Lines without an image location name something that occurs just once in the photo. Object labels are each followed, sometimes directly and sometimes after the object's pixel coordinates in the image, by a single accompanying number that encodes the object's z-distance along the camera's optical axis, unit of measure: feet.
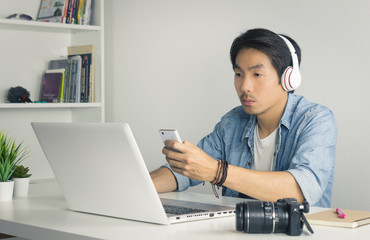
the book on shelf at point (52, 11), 11.35
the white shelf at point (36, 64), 11.30
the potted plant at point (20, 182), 6.89
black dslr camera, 4.60
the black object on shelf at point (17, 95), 10.94
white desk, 4.65
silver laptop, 4.94
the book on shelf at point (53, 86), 11.48
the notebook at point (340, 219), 4.93
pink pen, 5.15
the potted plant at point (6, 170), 6.59
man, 6.03
